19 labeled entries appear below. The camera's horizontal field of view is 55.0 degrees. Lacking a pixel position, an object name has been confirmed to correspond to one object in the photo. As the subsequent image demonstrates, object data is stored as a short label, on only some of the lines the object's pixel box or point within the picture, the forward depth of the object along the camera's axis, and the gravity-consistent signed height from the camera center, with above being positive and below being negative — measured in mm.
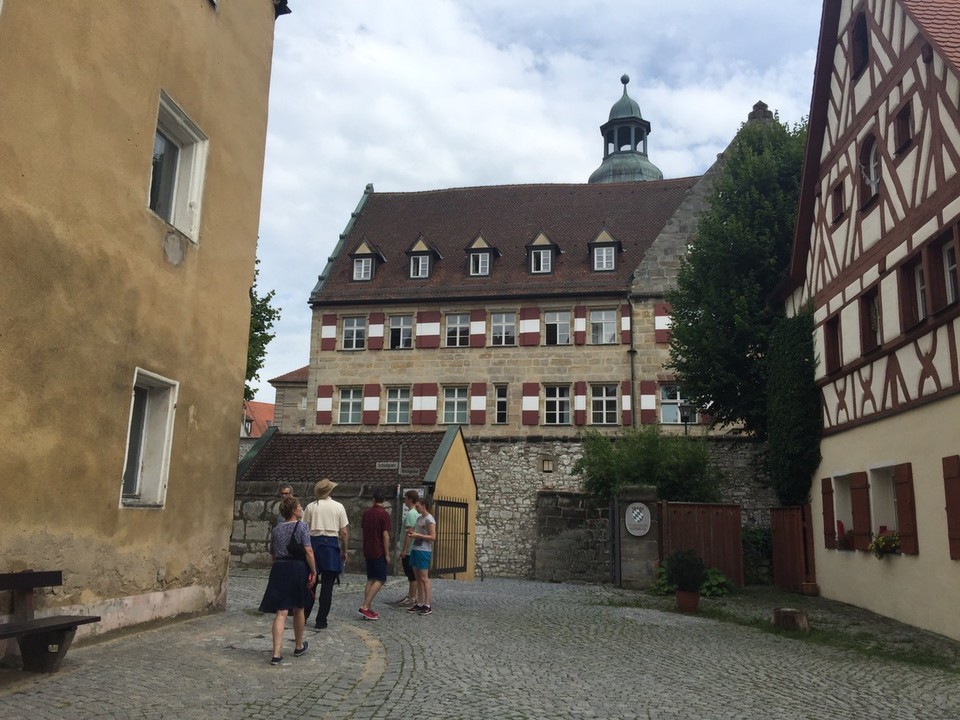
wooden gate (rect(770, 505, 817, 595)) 18250 +18
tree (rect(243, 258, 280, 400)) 24859 +5647
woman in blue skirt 7867 -314
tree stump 12078 -888
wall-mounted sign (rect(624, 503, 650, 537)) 18328 +540
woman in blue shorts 11969 -129
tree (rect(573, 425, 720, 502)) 24547 +2128
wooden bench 6895 -685
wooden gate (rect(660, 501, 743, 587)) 18484 +308
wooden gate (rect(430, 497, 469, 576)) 18453 +145
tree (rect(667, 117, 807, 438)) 22422 +6667
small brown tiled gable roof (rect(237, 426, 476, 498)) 18672 +1721
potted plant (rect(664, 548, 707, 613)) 14016 -399
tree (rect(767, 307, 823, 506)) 17938 +2613
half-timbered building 12312 +3966
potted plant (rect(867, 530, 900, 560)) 13609 +130
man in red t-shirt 11211 -110
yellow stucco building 7445 +2321
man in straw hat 10117 +80
